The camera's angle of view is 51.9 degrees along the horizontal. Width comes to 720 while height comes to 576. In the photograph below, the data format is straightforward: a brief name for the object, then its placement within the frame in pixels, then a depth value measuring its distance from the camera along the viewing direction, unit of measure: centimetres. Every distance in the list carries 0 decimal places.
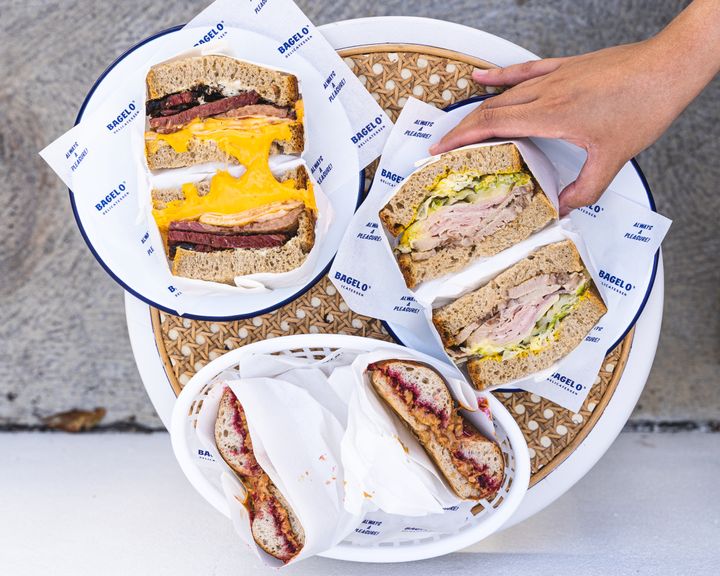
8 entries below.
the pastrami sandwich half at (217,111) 147
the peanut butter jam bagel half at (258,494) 145
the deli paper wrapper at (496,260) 151
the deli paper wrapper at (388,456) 140
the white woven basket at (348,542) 145
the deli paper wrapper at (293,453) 140
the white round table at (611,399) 153
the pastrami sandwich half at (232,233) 148
